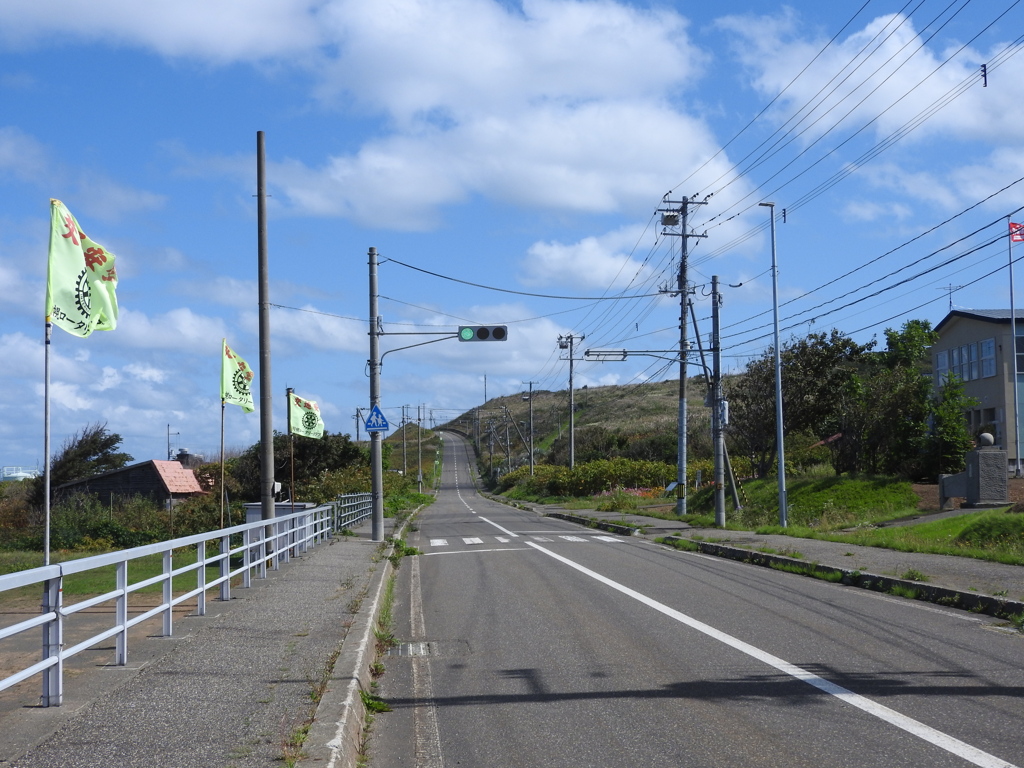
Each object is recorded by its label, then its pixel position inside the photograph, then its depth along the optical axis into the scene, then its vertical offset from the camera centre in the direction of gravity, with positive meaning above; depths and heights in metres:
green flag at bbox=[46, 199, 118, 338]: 9.41 +1.78
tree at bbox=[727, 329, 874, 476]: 39.97 +2.20
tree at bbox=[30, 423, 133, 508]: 56.66 -0.53
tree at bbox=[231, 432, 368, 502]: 56.22 -0.77
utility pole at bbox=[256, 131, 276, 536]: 17.27 +1.76
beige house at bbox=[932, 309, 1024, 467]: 39.19 +3.28
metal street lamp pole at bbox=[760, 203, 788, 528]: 28.72 +0.18
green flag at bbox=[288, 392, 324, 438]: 26.05 +0.82
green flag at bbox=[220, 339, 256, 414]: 19.19 +1.41
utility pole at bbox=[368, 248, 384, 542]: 25.30 +1.46
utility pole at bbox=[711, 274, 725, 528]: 29.33 +0.79
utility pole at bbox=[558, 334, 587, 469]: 62.25 +6.61
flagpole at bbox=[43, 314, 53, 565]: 8.41 +0.28
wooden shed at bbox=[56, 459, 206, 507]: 51.69 -1.87
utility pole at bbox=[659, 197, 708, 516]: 34.06 +3.09
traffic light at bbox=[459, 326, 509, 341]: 23.69 +2.78
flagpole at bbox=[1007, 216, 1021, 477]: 36.84 +0.57
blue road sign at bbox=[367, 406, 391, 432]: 24.55 +0.60
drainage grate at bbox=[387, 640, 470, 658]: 9.14 -2.01
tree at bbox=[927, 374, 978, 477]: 33.62 +0.03
